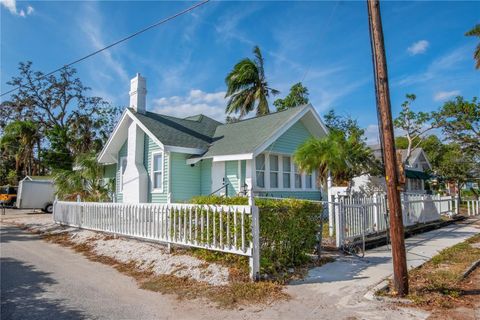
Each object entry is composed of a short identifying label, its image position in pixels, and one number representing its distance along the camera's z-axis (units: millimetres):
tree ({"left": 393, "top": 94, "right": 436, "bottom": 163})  32062
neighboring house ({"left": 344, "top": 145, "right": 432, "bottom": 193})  22128
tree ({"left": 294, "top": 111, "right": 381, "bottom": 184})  12766
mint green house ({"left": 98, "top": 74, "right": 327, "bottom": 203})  13820
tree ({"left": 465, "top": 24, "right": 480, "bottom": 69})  26469
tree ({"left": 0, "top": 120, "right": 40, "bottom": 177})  35500
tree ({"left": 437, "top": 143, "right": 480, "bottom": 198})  33594
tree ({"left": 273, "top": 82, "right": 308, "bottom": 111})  35281
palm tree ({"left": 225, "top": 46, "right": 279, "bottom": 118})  29906
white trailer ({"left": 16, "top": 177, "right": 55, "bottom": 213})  26000
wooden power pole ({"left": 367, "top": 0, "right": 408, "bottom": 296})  5406
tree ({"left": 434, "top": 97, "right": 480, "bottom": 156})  30328
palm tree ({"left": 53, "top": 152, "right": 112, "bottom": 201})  16750
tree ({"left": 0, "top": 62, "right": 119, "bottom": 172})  35469
